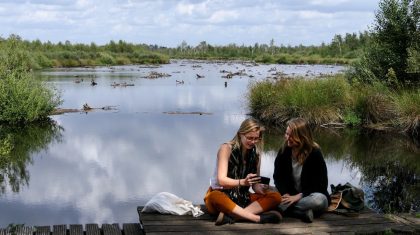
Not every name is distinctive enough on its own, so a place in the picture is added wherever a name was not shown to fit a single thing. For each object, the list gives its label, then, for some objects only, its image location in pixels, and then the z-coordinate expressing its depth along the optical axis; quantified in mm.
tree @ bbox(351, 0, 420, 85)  21359
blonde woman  6320
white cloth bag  6754
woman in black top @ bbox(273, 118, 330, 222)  6586
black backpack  7017
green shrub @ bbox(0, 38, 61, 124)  18344
